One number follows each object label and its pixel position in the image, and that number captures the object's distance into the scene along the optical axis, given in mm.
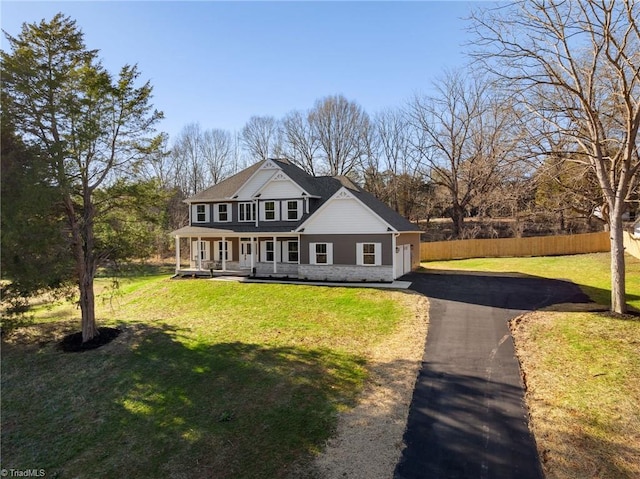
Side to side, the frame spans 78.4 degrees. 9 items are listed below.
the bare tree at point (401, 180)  46969
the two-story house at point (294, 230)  21875
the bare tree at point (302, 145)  48844
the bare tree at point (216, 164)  52875
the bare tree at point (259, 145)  51625
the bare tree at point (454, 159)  36812
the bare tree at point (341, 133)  47594
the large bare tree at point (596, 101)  11625
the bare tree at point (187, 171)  52656
